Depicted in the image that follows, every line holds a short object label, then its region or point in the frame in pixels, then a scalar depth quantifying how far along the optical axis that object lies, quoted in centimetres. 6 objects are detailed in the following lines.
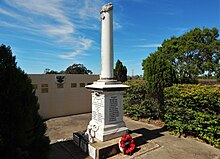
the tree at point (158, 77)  735
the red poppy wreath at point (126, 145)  459
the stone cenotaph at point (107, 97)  498
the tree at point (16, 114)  224
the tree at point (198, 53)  1485
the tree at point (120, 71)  1266
